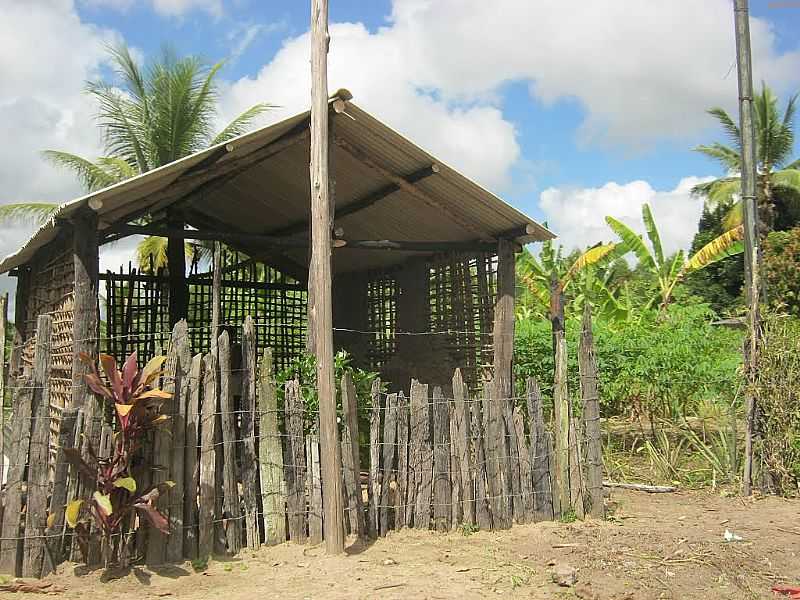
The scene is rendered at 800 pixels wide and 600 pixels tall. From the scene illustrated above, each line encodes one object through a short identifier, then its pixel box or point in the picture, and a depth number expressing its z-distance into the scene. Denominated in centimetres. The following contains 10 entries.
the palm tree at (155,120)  1978
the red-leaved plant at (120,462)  525
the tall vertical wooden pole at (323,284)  577
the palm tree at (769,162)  2200
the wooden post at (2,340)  501
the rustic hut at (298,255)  726
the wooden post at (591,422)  674
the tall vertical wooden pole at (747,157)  782
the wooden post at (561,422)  667
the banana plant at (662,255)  1778
